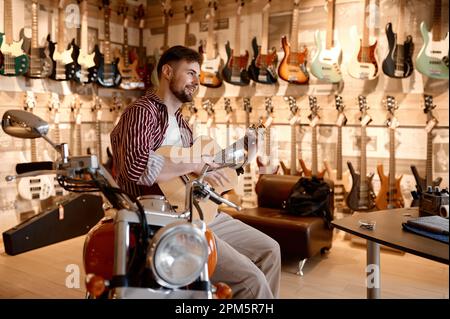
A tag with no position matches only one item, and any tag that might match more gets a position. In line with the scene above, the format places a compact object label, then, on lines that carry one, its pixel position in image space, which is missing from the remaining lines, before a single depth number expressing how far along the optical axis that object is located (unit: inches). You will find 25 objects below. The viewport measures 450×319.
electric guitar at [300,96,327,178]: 142.4
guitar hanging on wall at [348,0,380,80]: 131.5
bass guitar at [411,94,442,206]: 121.3
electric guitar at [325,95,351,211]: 137.6
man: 57.9
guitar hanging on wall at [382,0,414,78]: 126.7
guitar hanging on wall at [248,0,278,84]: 147.4
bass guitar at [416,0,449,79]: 119.1
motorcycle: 38.0
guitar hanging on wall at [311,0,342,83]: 136.3
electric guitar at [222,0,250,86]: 153.8
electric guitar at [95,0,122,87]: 160.4
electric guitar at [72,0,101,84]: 151.2
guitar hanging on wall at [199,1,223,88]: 159.6
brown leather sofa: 109.0
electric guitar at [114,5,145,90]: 170.6
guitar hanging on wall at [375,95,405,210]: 128.6
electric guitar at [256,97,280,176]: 150.8
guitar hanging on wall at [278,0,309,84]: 142.7
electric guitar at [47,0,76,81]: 145.6
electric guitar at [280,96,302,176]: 146.1
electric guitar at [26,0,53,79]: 139.7
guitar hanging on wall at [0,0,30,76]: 130.5
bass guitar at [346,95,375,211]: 132.0
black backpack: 117.0
